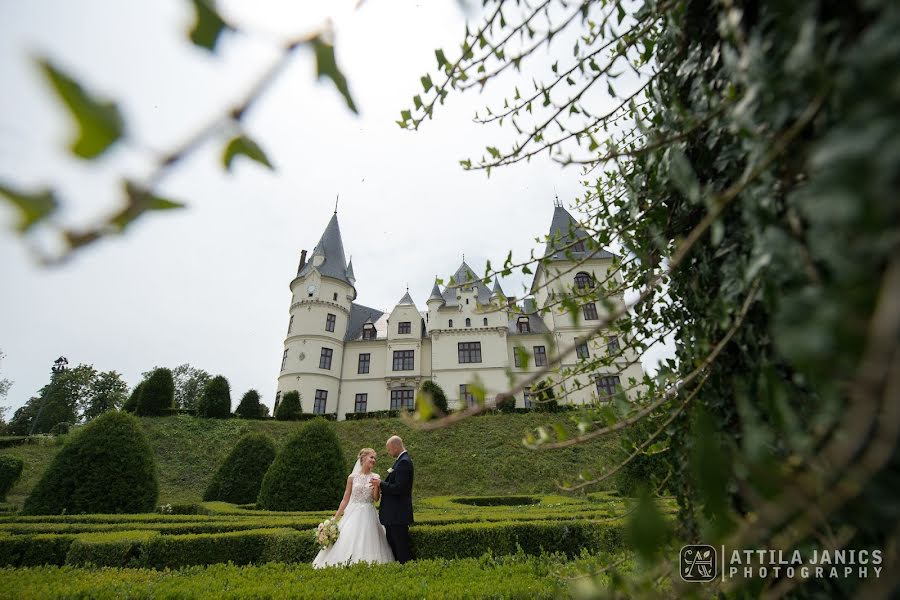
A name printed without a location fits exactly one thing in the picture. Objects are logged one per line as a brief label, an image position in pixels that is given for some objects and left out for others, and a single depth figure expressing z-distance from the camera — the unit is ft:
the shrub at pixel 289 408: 82.43
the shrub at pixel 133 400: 79.00
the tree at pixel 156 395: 77.56
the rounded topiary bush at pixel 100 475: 32.94
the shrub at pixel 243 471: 45.09
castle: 96.43
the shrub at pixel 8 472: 49.32
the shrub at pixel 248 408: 82.79
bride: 19.20
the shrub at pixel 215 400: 79.05
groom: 19.92
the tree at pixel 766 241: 1.49
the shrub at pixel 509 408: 77.97
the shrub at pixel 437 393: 80.85
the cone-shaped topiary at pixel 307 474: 35.45
